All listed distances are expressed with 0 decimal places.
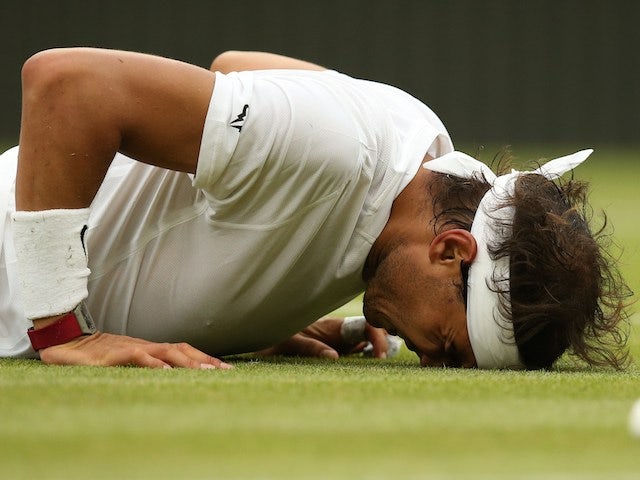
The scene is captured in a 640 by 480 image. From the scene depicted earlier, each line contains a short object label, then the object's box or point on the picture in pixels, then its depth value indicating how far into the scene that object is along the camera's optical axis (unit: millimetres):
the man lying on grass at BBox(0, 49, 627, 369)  8399
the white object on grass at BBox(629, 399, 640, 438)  8096
